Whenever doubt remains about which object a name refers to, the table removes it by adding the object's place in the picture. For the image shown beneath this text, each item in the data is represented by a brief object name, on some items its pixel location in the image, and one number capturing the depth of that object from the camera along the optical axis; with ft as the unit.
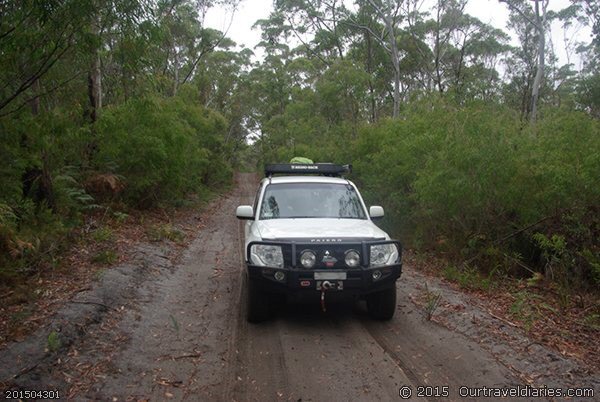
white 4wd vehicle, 17.49
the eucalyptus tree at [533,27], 70.95
